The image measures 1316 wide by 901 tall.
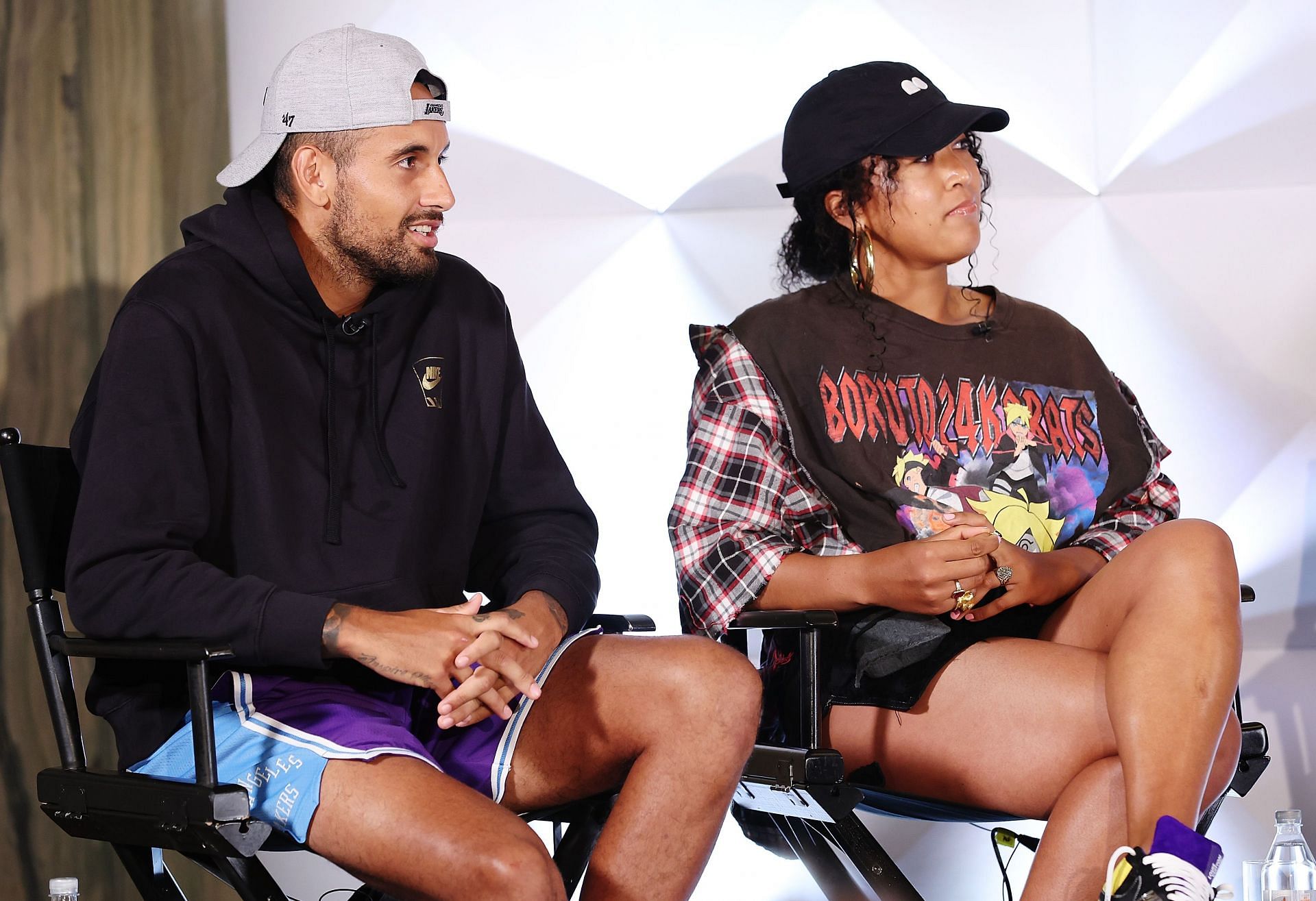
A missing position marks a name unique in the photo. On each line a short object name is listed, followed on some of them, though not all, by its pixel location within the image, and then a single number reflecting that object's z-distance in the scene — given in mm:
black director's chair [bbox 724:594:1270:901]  3484
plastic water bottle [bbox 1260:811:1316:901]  4132
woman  3439
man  3295
